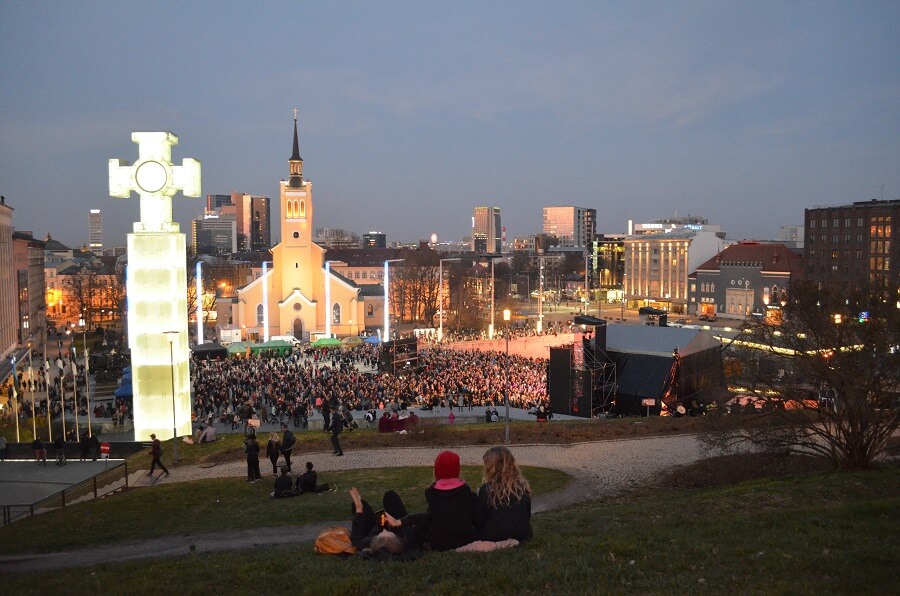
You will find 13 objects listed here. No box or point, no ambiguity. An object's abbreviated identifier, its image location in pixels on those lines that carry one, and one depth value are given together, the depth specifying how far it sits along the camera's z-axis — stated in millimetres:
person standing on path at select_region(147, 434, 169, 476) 17134
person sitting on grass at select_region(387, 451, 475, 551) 6488
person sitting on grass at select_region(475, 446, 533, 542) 6508
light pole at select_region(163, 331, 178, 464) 23125
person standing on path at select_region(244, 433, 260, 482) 15250
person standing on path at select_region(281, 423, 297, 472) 15777
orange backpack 7871
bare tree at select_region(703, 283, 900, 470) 15203
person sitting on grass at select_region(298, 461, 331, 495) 14508
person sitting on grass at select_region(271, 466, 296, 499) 14180
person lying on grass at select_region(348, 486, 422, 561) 7066
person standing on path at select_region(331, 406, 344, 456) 18344
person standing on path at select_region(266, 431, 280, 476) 16091
